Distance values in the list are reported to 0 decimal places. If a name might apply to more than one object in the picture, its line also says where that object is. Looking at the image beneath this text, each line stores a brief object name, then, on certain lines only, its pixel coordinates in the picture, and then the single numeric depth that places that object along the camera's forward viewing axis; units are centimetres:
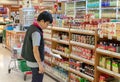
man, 357
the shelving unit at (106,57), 397
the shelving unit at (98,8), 1092
